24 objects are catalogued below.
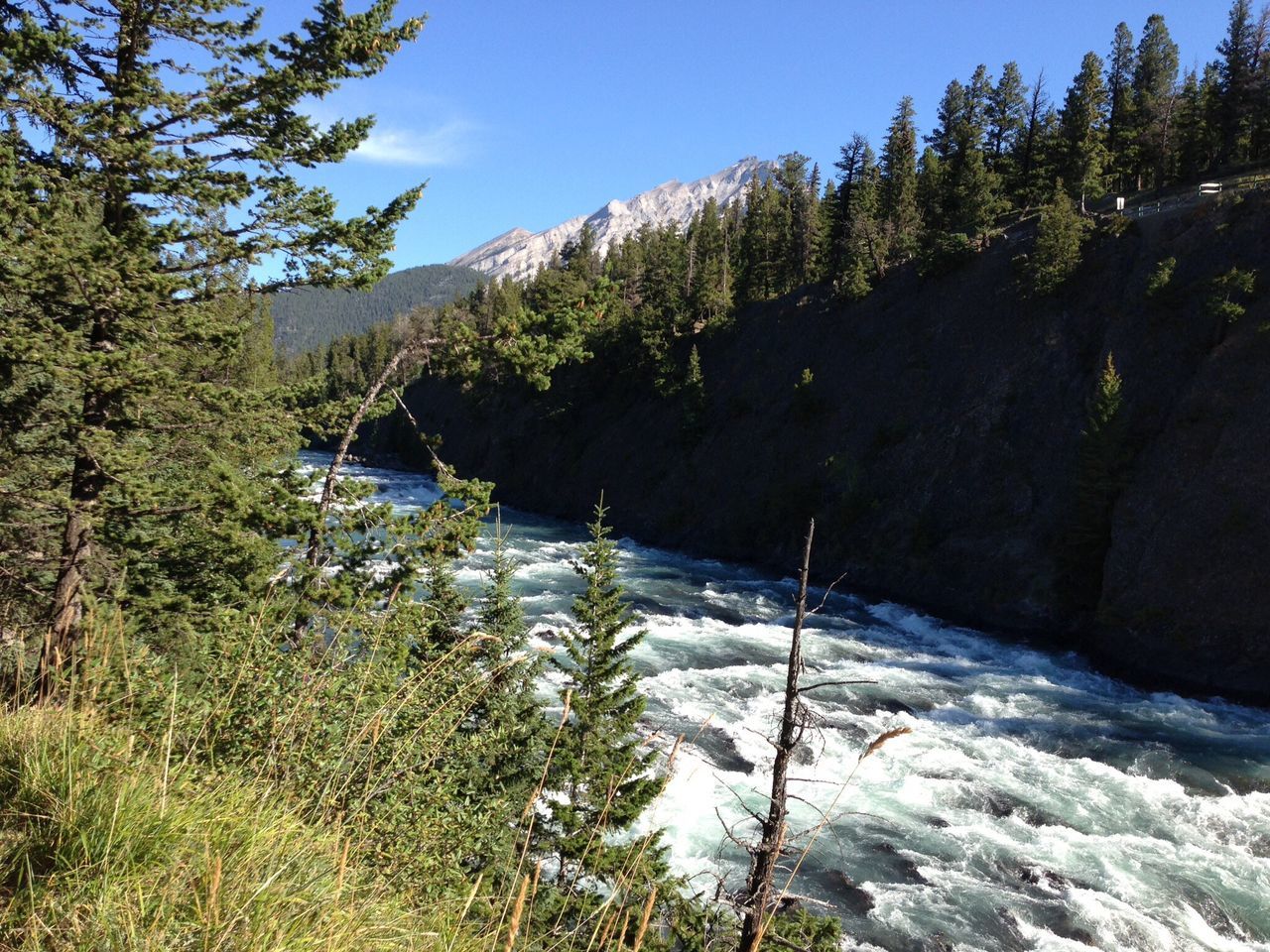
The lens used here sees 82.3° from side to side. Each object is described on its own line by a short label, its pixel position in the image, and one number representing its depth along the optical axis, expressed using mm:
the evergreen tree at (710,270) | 62625
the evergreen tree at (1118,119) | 62000
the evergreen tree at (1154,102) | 57156
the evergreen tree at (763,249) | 69250
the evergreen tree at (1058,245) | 40000
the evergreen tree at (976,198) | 49750
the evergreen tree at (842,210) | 60069
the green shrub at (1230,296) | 31641
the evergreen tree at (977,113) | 60156
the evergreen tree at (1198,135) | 53969
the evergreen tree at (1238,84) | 52062
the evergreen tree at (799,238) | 65125
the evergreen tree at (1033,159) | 56906
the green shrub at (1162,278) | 35334
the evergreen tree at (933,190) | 56844
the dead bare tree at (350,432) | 7648
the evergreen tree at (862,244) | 53375
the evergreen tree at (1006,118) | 60625
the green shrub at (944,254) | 48188
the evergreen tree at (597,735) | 10328
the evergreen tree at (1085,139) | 52281
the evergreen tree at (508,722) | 8453
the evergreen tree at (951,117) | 65938
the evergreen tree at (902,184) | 55906
